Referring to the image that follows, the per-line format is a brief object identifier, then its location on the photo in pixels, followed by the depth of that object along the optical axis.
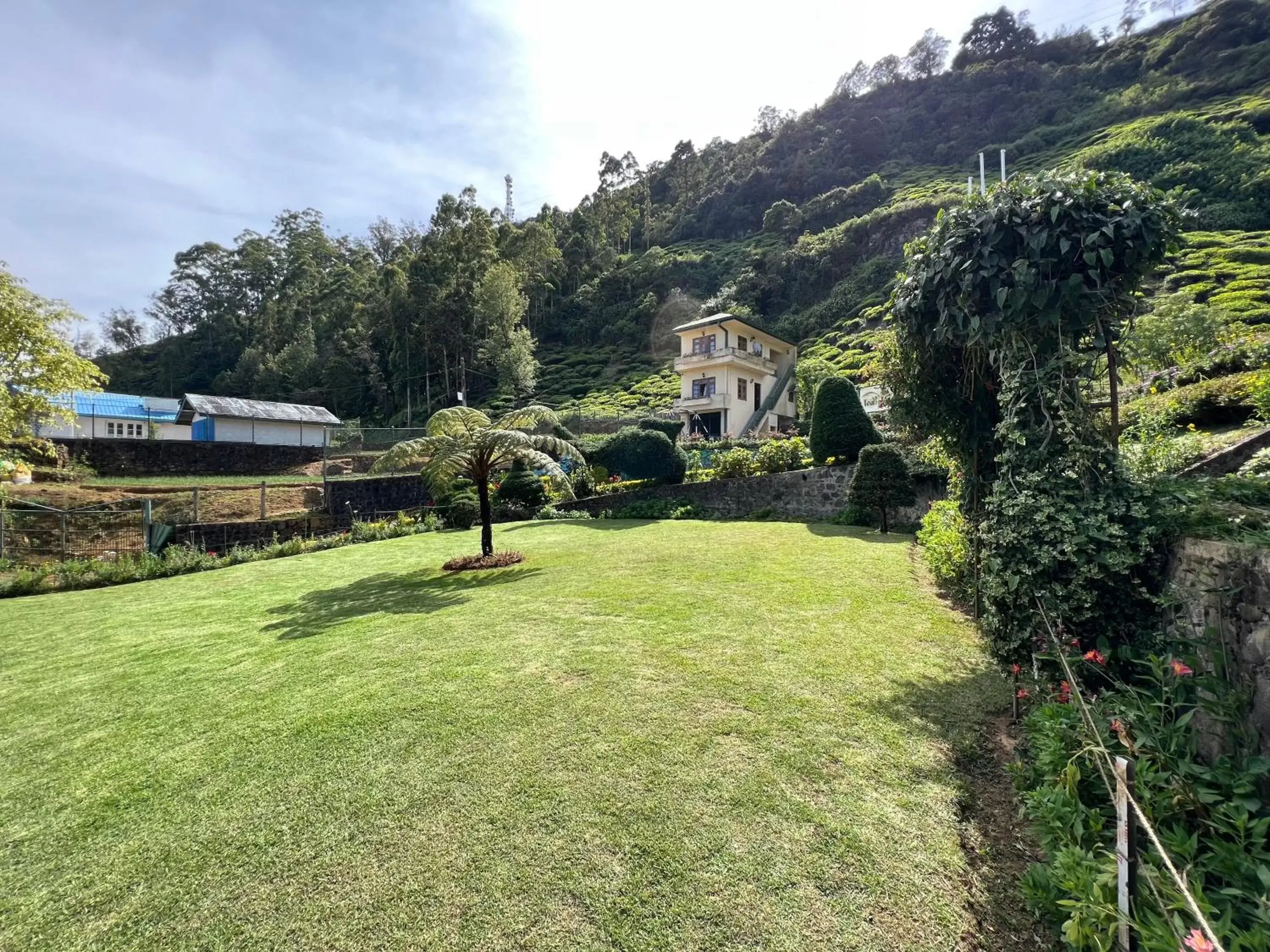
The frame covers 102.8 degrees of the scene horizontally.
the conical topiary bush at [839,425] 13.98
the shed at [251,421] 28.80
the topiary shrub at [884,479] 11.09
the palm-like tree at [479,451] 9.01
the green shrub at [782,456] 15.04
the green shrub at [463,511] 15.36
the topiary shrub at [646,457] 17.19
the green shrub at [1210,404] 7.27
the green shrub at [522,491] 16.25
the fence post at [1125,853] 1.61
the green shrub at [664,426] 22.03
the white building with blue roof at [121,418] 26.97
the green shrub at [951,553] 5.63
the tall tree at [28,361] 11.77
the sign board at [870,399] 16.78
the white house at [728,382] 29.80
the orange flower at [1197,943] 1.28
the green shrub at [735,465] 15.51
